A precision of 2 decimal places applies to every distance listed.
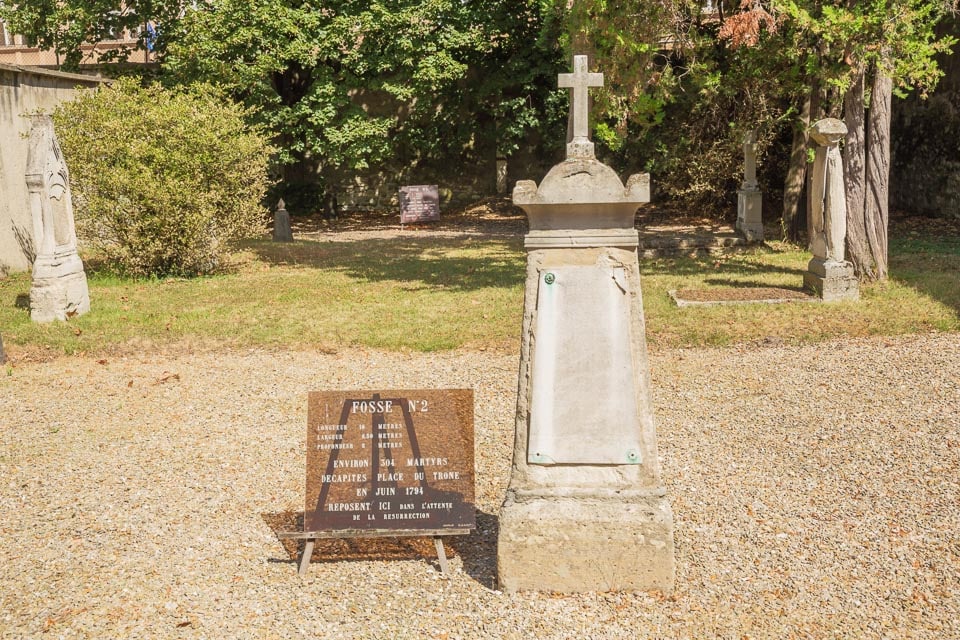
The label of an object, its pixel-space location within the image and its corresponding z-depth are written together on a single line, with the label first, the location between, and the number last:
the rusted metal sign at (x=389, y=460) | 4.46
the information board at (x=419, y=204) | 22.61
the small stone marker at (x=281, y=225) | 19.05
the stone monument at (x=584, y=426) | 4.06
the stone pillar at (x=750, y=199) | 16.27
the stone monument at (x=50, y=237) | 10.67
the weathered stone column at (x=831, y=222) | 10.79
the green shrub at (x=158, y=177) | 13.23
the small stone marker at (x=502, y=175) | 25.22
